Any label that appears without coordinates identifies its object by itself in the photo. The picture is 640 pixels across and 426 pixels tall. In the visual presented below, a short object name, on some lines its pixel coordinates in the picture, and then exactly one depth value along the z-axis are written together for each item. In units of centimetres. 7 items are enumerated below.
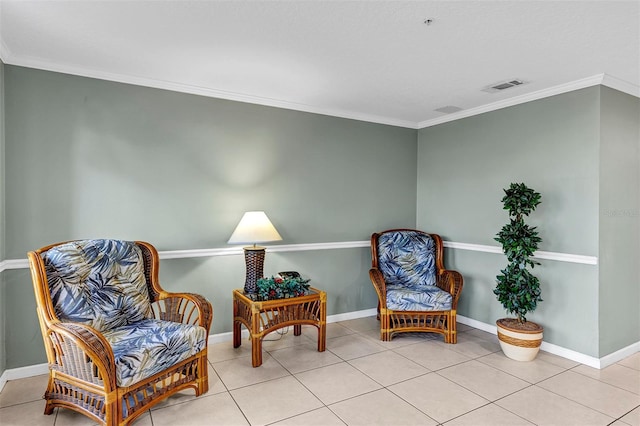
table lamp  334
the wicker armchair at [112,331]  213
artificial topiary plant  333
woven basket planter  326
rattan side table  313
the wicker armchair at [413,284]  373
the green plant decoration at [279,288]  325
